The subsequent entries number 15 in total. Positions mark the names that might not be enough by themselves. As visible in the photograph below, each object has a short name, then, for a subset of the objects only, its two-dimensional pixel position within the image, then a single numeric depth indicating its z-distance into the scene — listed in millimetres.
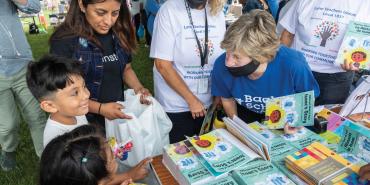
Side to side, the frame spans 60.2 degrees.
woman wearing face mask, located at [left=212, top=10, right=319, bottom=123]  1585
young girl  1216
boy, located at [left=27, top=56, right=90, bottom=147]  1571
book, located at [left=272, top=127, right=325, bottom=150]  1477
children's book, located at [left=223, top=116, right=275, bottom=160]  1293
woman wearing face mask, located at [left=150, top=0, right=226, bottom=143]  1864
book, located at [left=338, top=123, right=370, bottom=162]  1319
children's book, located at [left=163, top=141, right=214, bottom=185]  1251
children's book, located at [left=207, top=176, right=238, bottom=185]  1218
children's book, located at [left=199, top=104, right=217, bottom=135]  1924
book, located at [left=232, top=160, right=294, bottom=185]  1210
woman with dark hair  1636
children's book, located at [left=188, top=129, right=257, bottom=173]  1279
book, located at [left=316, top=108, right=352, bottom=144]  1595
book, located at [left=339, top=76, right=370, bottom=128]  1753
